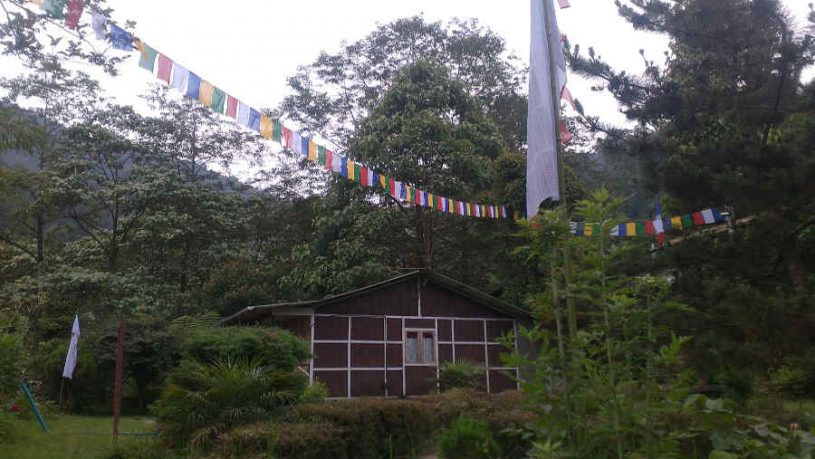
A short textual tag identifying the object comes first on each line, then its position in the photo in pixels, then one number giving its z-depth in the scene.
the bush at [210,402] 8.03
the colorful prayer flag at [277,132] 9.07
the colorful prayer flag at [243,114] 8.49
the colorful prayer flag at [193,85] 7.87
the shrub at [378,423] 7.72
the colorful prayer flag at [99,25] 7.07
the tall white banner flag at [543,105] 6.99
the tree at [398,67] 28.48
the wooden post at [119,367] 8.98
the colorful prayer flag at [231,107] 8.38
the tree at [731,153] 8.95
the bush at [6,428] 9.54
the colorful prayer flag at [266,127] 8.89
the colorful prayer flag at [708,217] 11.30
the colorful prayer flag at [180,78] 7.71
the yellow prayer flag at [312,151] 9.99
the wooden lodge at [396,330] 17.27
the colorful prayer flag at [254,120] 8.70
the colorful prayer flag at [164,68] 7.59
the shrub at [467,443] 6.23
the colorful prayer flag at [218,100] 8.23
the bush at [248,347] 9.46
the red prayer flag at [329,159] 10.49
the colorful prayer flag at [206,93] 8.04
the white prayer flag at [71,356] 9.78
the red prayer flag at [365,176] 11.88
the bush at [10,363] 9.88
